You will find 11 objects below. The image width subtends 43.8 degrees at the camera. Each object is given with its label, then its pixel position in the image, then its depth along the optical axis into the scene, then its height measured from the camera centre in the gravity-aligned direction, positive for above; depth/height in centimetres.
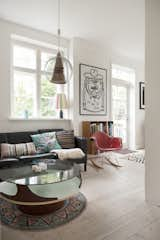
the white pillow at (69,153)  359 -68
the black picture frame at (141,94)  667 +77
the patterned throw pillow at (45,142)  381 -49
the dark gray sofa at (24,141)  312 -53
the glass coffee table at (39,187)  213 -86
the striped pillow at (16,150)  341 -58
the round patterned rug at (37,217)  198 -107
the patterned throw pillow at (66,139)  416 -47
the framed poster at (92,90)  505 +72
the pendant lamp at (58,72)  304 +68
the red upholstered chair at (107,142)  457 -61
